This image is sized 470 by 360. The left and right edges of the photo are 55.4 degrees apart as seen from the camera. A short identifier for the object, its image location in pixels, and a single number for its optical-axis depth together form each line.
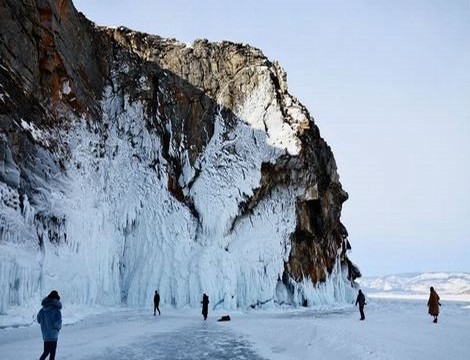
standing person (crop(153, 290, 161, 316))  23.48
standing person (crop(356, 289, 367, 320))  20.88
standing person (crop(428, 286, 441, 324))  19.33
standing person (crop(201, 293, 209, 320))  22.95
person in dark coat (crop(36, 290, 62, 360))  8.54
